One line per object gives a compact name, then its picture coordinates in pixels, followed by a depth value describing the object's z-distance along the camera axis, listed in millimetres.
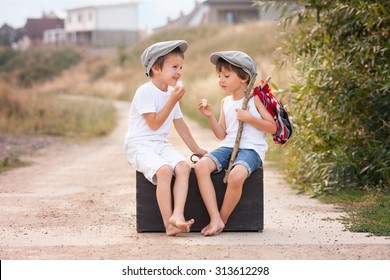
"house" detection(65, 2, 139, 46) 107559
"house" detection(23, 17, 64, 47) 123713
